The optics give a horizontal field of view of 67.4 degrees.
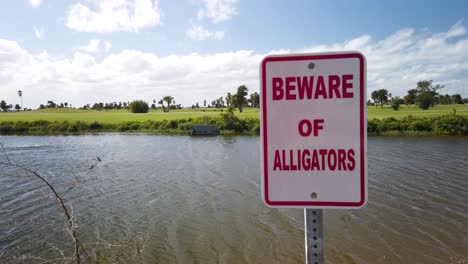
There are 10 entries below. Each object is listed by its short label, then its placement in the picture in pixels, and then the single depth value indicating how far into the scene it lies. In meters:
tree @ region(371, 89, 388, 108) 105.12
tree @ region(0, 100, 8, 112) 139.88
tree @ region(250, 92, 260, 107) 125.38
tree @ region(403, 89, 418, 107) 103.00
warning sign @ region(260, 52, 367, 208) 1.65
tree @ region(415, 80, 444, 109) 83.12
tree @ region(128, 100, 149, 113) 104.31
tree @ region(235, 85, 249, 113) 96.06
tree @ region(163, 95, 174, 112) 136.12
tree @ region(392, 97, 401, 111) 81.19
